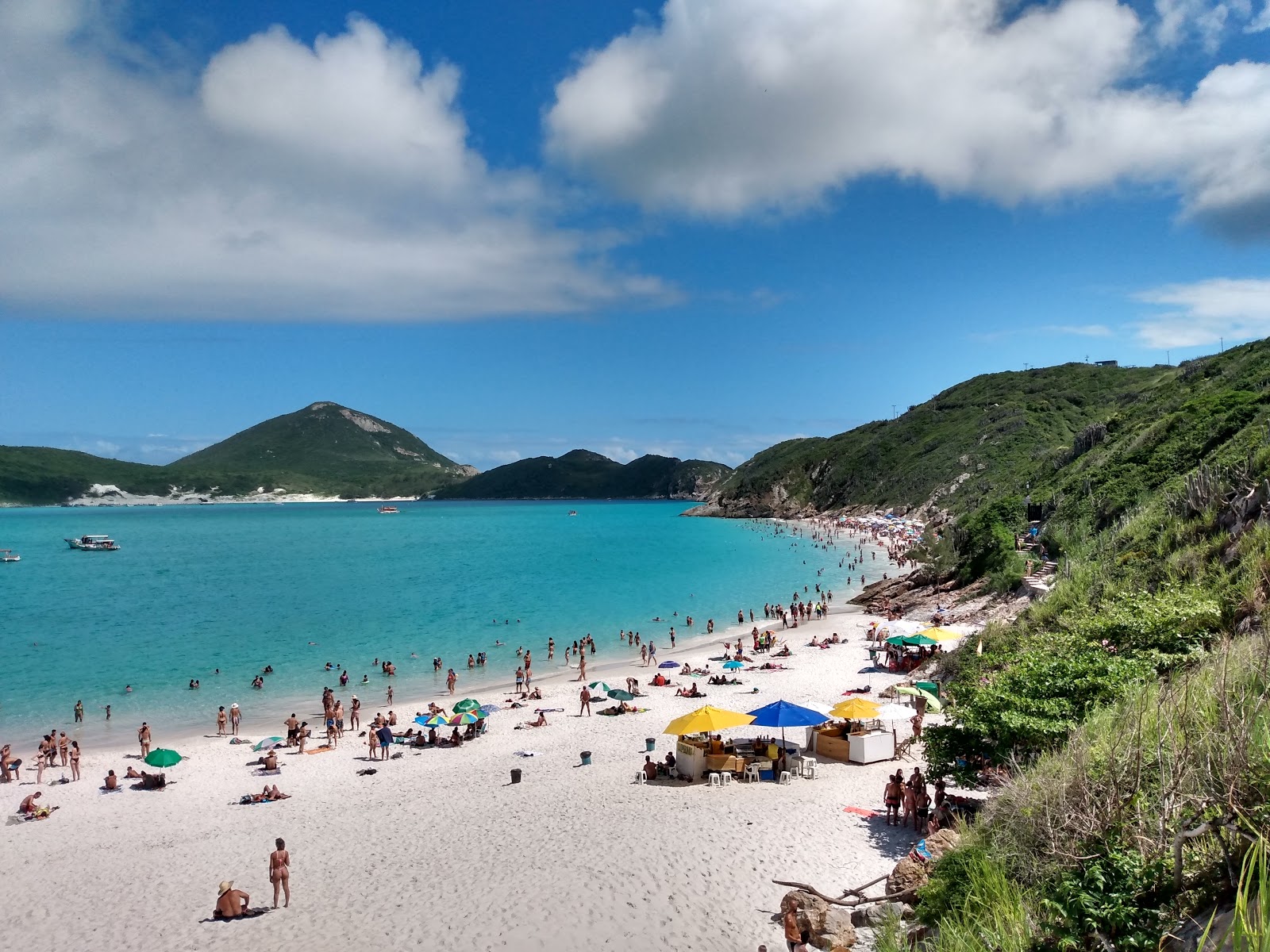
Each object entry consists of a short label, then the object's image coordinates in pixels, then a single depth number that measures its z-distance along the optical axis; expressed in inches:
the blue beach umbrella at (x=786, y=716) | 661.9
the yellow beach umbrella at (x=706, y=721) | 661.9
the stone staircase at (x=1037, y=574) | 1070.6
